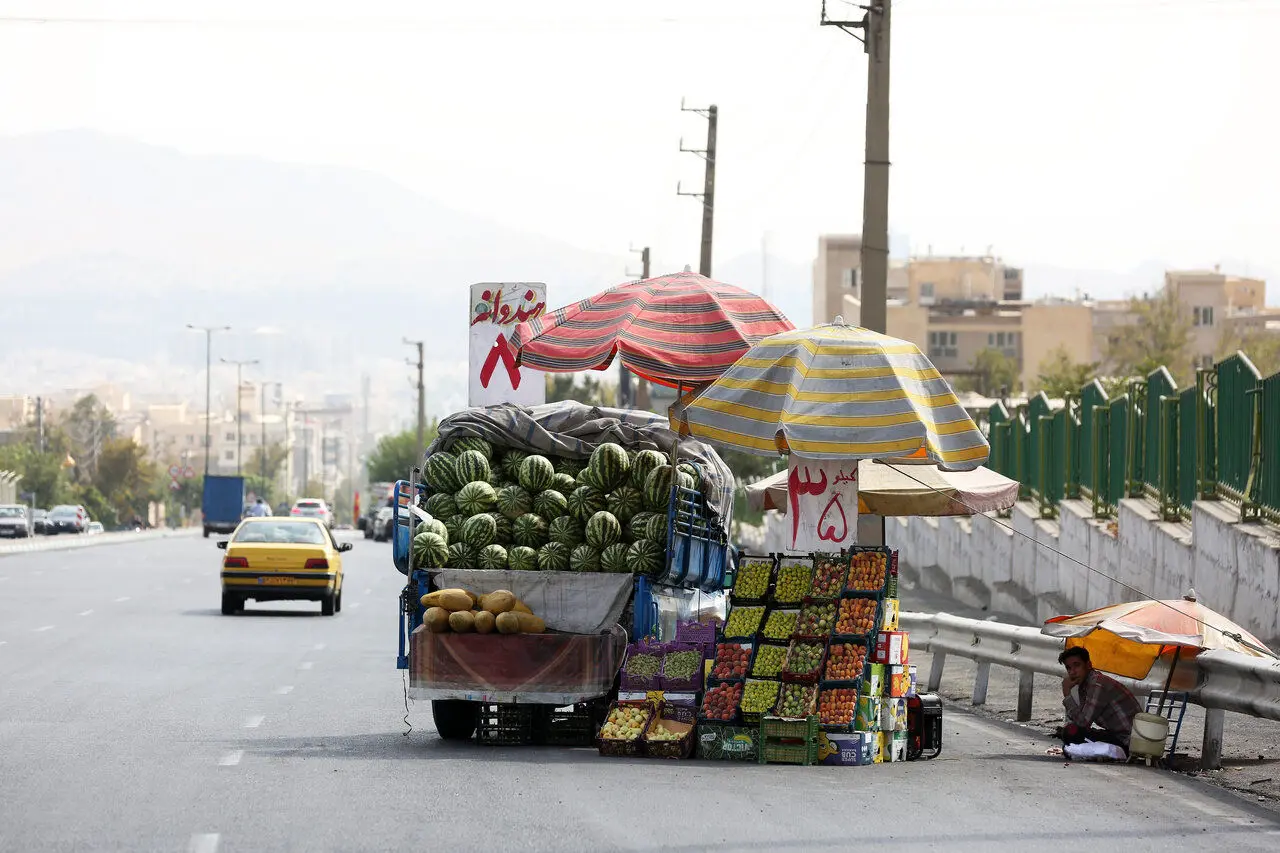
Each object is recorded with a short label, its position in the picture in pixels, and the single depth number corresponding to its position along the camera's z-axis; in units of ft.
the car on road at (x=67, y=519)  390.01
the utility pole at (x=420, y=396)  441.68
